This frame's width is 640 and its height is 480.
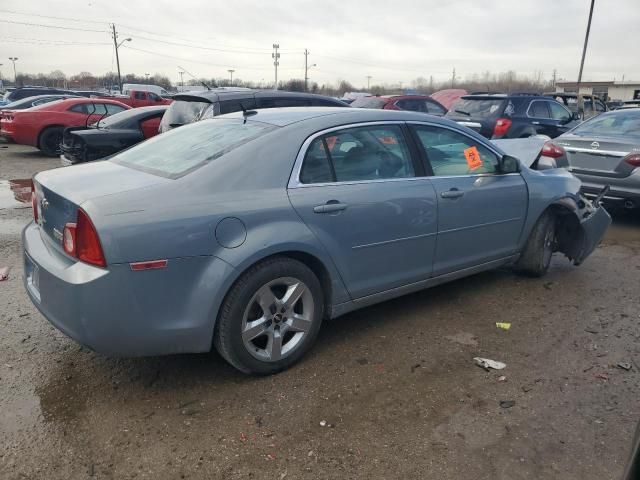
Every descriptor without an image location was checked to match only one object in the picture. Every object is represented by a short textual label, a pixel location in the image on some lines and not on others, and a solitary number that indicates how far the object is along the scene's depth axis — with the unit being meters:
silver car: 6.46
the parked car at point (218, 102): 6.80
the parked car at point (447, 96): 22.32
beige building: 62.80
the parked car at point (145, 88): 36.09
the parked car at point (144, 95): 27.61
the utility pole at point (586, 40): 29.86
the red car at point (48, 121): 12.49
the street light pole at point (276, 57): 60.09
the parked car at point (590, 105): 15.32
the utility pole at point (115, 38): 65.65
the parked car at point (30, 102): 14.45
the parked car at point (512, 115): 10.27
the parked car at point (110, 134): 7.91
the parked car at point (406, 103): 13.62
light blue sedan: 2.58
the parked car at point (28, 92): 21.30
